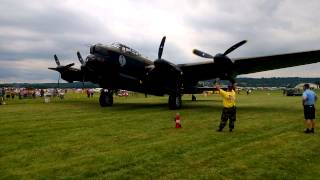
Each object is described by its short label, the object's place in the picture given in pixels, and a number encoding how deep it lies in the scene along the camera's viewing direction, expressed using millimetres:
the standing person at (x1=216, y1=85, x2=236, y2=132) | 9976
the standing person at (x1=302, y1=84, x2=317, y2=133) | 9853
